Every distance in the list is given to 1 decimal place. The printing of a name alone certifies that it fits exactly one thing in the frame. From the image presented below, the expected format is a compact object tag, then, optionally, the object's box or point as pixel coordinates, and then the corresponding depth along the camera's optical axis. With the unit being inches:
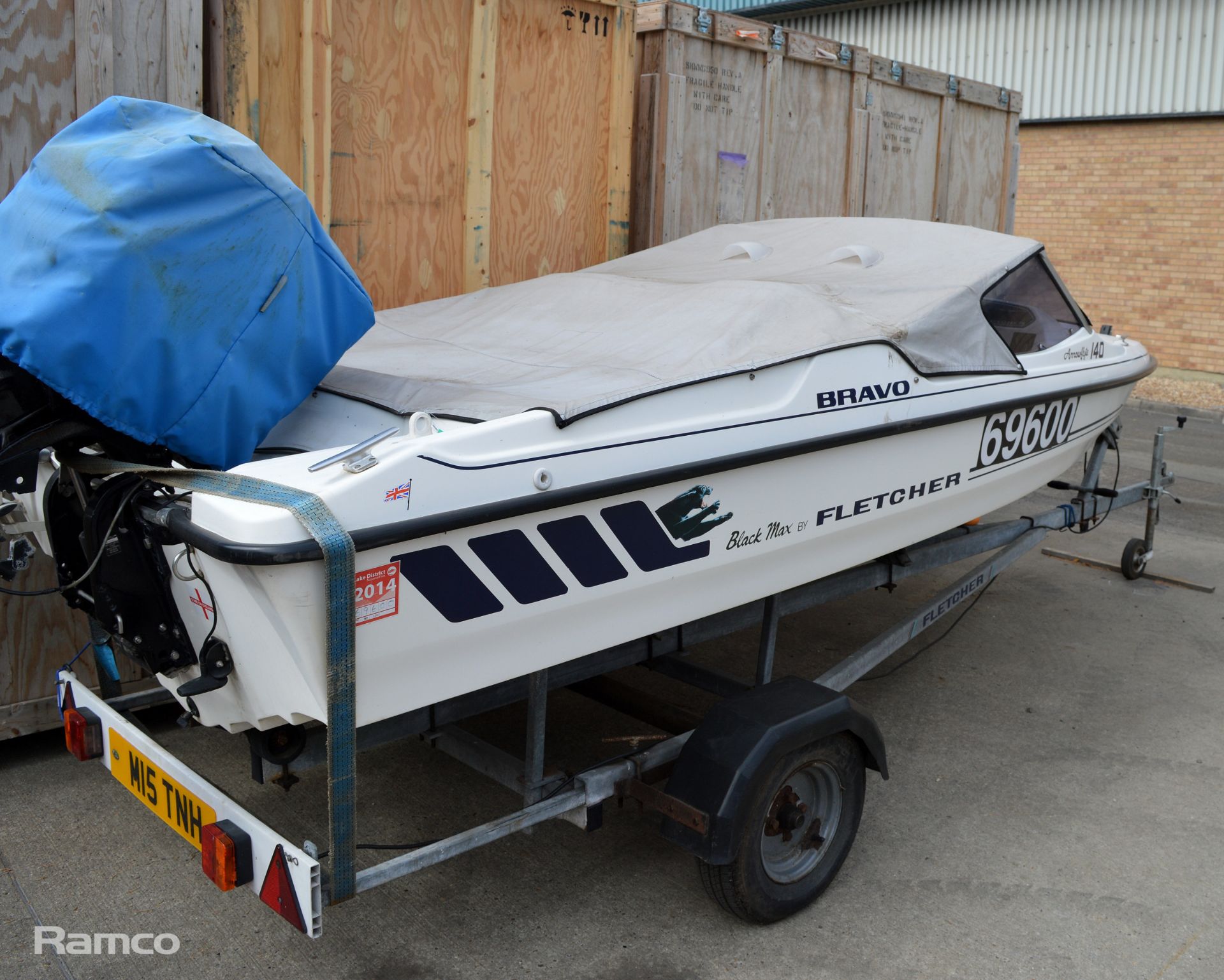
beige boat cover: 115.4
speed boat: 86.7
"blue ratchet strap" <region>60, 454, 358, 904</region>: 80.7
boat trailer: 98.5
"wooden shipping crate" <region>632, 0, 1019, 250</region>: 232.1
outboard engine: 91.0
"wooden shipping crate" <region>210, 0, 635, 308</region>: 169.8
